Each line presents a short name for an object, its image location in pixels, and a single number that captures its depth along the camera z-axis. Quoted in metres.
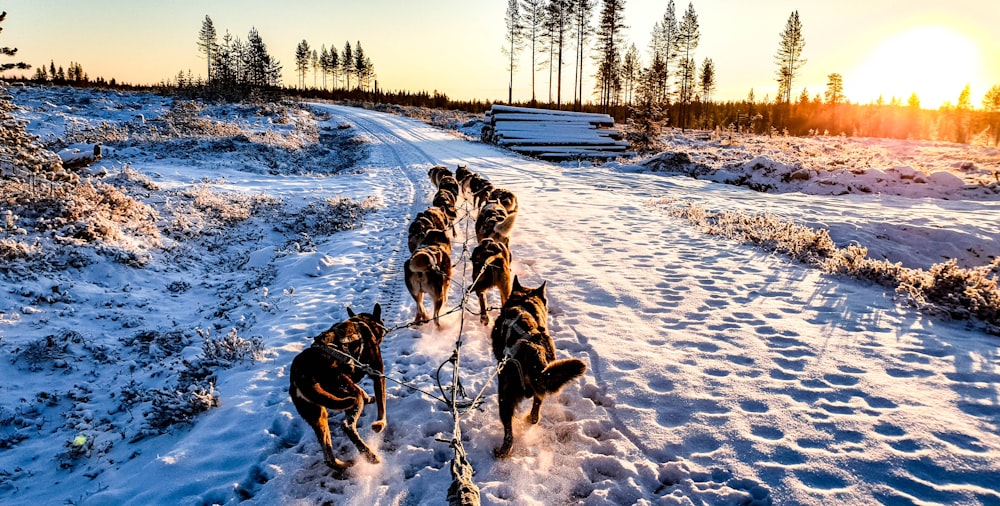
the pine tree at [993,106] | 61.94
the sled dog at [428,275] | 5.51
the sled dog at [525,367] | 3.25
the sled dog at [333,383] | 3.12
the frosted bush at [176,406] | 4.07
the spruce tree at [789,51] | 54.03
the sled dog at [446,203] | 9.83
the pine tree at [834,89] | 64.06
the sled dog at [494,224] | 7.81
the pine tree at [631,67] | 62.03
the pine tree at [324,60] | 87.50
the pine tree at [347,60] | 84.50
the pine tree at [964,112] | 62.76
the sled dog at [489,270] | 5.83
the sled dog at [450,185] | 12.32
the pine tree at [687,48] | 52.06
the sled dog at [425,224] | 7.10
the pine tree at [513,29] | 47.15
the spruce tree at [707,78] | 63.47
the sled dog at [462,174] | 13.75
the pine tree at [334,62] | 86.94
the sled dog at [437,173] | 14.18
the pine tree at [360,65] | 83.38
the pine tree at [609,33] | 42.84
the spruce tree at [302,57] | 89.06
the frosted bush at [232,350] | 5.11
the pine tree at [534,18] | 45.72
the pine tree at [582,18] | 43.34
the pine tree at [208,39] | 71.75
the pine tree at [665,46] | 50.79
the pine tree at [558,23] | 43.91
